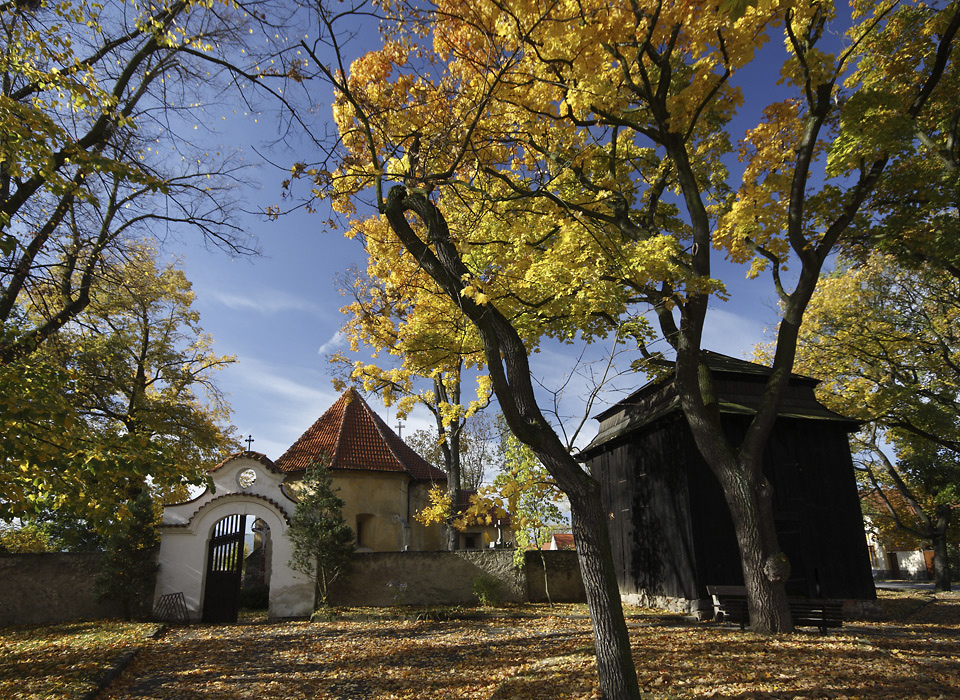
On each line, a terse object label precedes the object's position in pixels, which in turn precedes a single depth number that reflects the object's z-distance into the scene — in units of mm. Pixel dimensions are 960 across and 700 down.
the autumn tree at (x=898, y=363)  17188
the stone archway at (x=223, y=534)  14391
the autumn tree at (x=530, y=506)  15000
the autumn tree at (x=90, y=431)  5516
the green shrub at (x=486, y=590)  16078
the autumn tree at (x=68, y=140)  6270
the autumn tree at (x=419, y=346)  11820
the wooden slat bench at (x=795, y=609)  9672
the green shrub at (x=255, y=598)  17797
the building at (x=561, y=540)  55481
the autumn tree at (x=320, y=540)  14672
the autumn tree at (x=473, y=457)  37906
